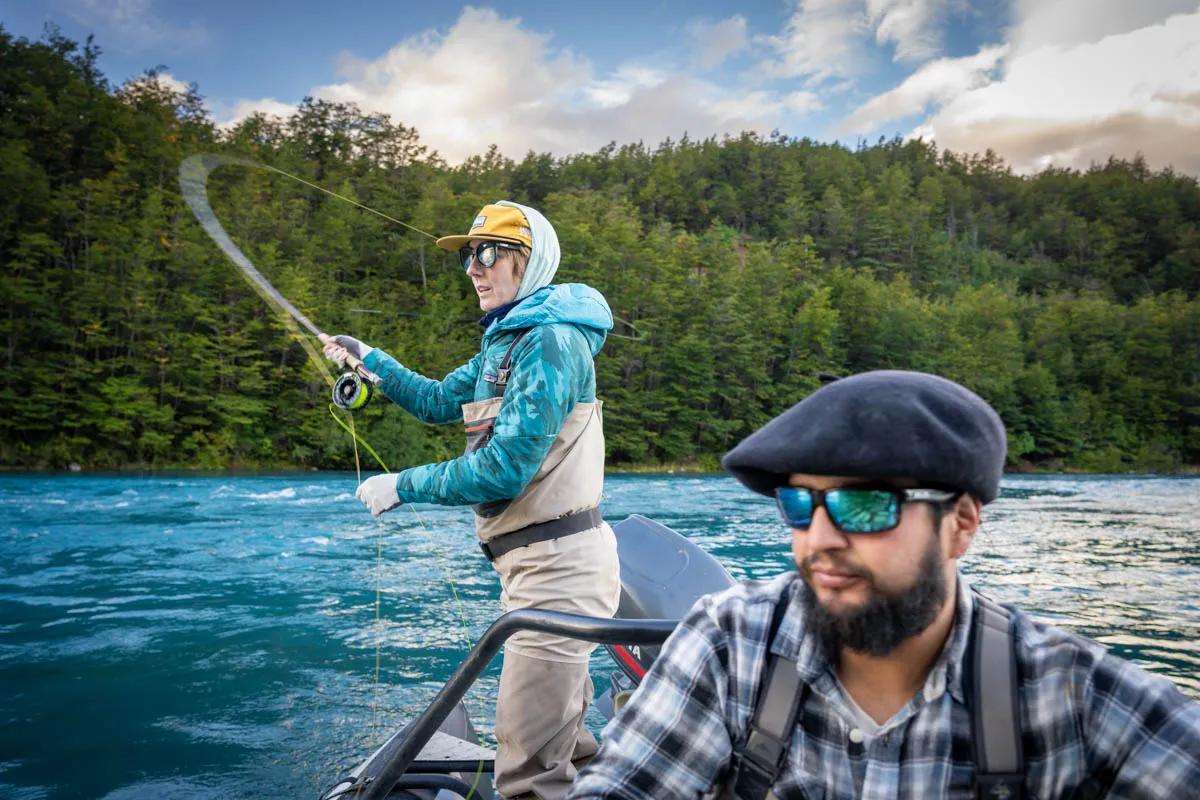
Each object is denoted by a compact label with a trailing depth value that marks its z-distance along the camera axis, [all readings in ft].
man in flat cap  4.12
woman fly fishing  8.34
